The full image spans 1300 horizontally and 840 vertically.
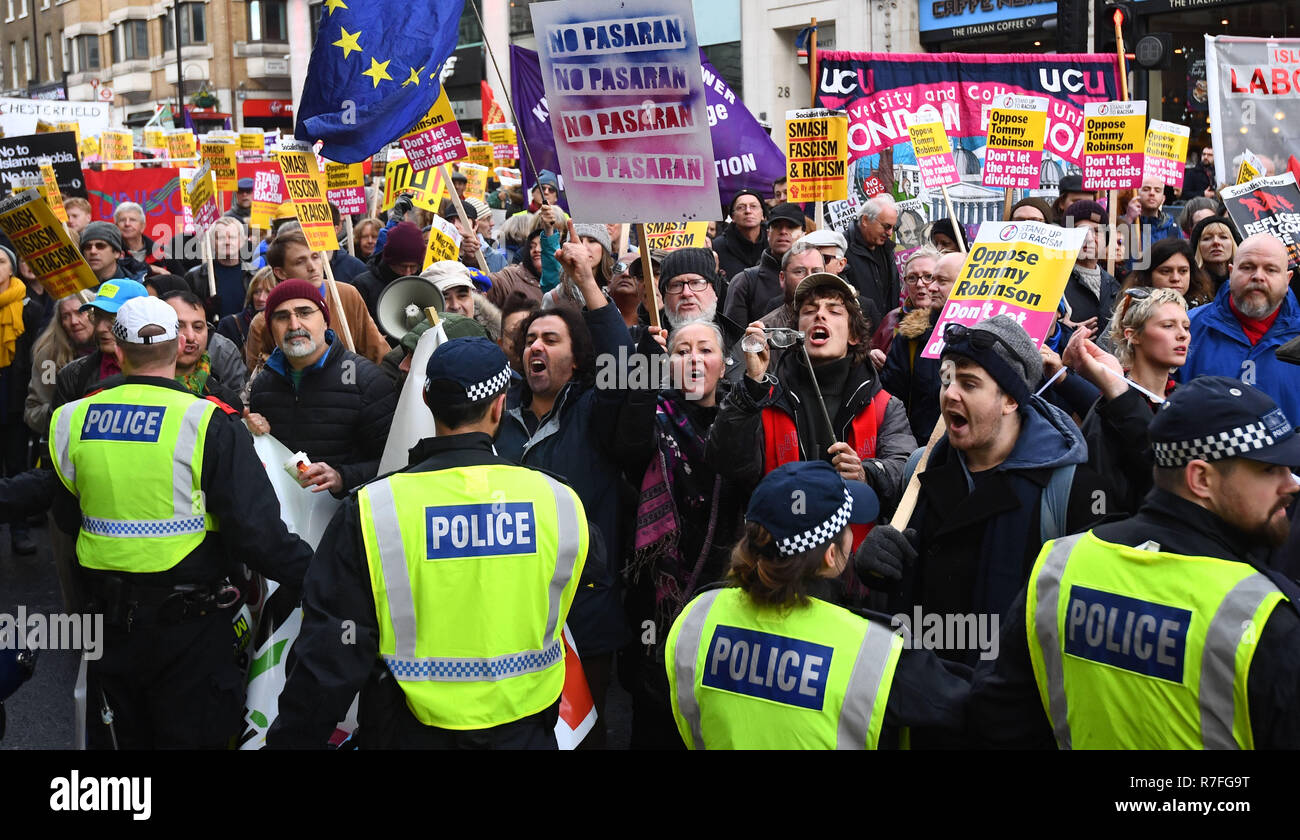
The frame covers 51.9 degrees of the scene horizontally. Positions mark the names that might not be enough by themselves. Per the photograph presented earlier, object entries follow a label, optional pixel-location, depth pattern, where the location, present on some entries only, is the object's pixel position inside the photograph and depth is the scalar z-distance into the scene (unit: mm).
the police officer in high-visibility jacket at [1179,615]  2572
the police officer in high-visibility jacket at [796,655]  2930
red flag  18922
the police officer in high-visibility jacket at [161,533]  4164
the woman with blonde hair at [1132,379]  3975
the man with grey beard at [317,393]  5090
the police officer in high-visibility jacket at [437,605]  3172
